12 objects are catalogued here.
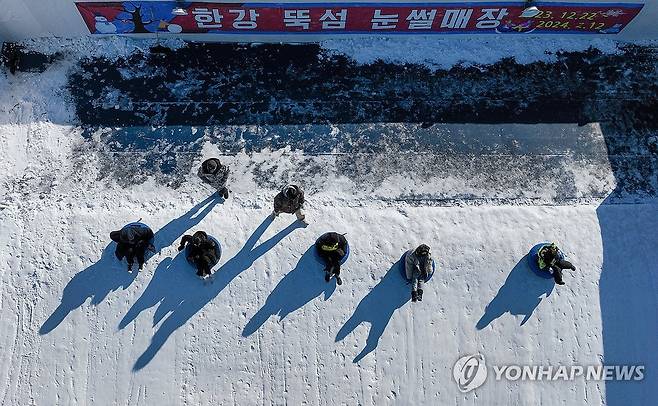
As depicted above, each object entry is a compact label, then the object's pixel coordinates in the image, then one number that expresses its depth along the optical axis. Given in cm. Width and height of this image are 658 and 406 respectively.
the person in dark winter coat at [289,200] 849
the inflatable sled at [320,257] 901
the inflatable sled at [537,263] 897
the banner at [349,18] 932
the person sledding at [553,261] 875
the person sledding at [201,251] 855
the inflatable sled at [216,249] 888
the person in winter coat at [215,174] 847
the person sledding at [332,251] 859
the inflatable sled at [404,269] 895
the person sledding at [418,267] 844
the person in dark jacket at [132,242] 836
